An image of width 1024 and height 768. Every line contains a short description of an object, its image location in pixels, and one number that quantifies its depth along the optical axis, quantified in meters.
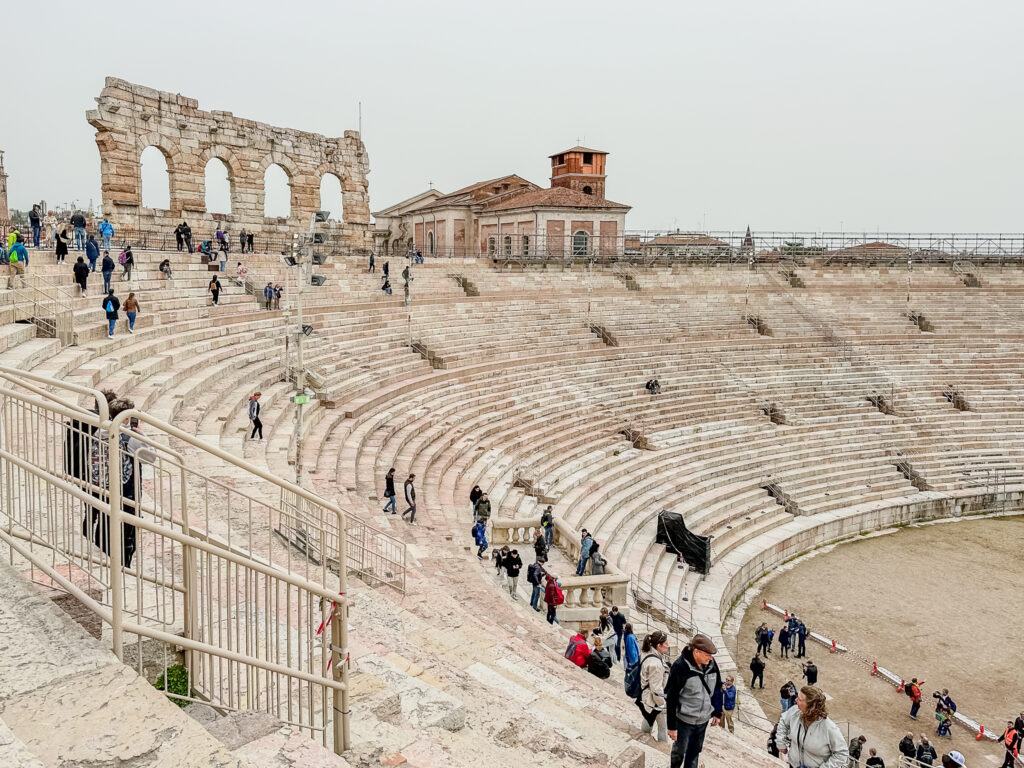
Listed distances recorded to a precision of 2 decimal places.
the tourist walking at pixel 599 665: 9.94
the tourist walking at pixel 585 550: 14.54
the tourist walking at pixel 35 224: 19.48
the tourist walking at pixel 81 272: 16.41
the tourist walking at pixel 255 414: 13.32
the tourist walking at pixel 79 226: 19.67
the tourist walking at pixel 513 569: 13.16
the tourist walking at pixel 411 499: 13.46
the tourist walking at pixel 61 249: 17.84
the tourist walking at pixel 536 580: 13.20
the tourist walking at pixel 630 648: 10.72
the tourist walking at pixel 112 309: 15.16
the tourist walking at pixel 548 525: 15.63
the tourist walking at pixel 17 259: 15.63
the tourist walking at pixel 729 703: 10.73
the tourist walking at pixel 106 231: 19.91
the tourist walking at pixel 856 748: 11.71
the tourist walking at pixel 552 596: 12.97
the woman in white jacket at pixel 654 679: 6.17
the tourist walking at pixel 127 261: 18.91
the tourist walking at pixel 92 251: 17.52
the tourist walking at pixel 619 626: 12.08
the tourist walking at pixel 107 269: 16.75
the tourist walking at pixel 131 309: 15.98
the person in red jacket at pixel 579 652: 9.96
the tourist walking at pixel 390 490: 13.65
